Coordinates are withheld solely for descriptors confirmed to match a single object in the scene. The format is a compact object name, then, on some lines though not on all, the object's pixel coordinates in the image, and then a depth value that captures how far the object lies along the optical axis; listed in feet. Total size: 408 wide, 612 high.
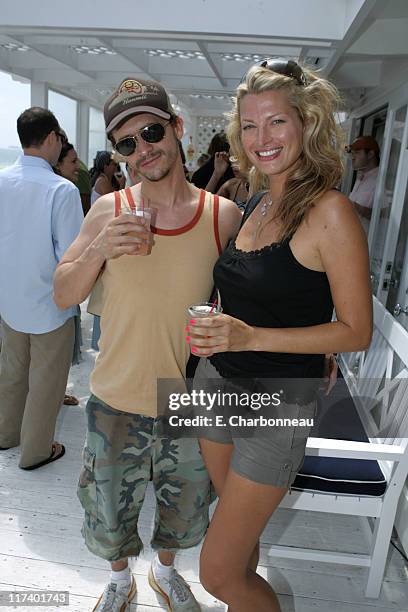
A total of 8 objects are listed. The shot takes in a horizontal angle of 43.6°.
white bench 6.21
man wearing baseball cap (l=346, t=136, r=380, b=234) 15.58
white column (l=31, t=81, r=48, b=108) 26.78
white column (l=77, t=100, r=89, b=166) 35.88
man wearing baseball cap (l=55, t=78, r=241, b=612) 4.94
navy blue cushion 6.43
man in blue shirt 8.36
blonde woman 4.06
